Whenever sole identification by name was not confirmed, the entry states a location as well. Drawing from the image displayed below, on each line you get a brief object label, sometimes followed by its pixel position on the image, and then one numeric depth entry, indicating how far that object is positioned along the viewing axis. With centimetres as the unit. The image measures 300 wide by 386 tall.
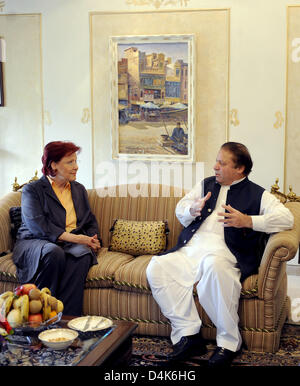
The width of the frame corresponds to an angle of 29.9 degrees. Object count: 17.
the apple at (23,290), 276
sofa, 347
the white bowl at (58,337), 257
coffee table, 248
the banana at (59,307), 282
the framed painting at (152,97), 536
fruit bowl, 269
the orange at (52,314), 278
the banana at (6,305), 267
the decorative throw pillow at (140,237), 407
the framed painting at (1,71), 572
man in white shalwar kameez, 338
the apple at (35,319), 270
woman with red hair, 371
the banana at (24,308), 269
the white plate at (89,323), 281
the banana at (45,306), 275
